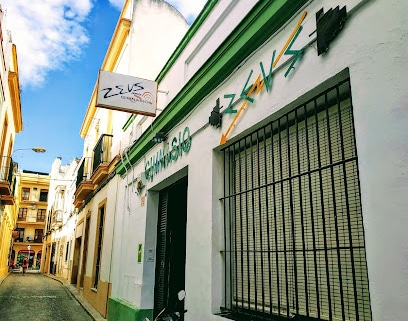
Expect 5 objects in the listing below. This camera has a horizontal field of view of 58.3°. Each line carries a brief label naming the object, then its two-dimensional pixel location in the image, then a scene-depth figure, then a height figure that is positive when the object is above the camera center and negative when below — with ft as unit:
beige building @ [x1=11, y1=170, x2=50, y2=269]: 143.95 +13.18
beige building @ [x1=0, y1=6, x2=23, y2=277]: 36.63 +17.50
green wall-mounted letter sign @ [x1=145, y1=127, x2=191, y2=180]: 18.63 +5.48
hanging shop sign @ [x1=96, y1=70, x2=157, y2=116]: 21.21 +9.27
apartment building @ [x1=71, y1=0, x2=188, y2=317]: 31.78 +13.25
